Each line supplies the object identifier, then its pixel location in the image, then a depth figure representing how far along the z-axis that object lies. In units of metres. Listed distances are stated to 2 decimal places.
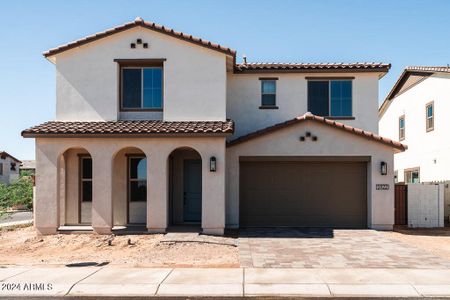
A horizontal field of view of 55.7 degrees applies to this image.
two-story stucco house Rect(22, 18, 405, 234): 14.69
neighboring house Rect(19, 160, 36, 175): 55.39
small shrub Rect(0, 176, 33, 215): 14.91
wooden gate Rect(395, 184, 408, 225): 17.53
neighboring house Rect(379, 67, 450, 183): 20.52
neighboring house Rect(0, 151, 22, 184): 46.75
